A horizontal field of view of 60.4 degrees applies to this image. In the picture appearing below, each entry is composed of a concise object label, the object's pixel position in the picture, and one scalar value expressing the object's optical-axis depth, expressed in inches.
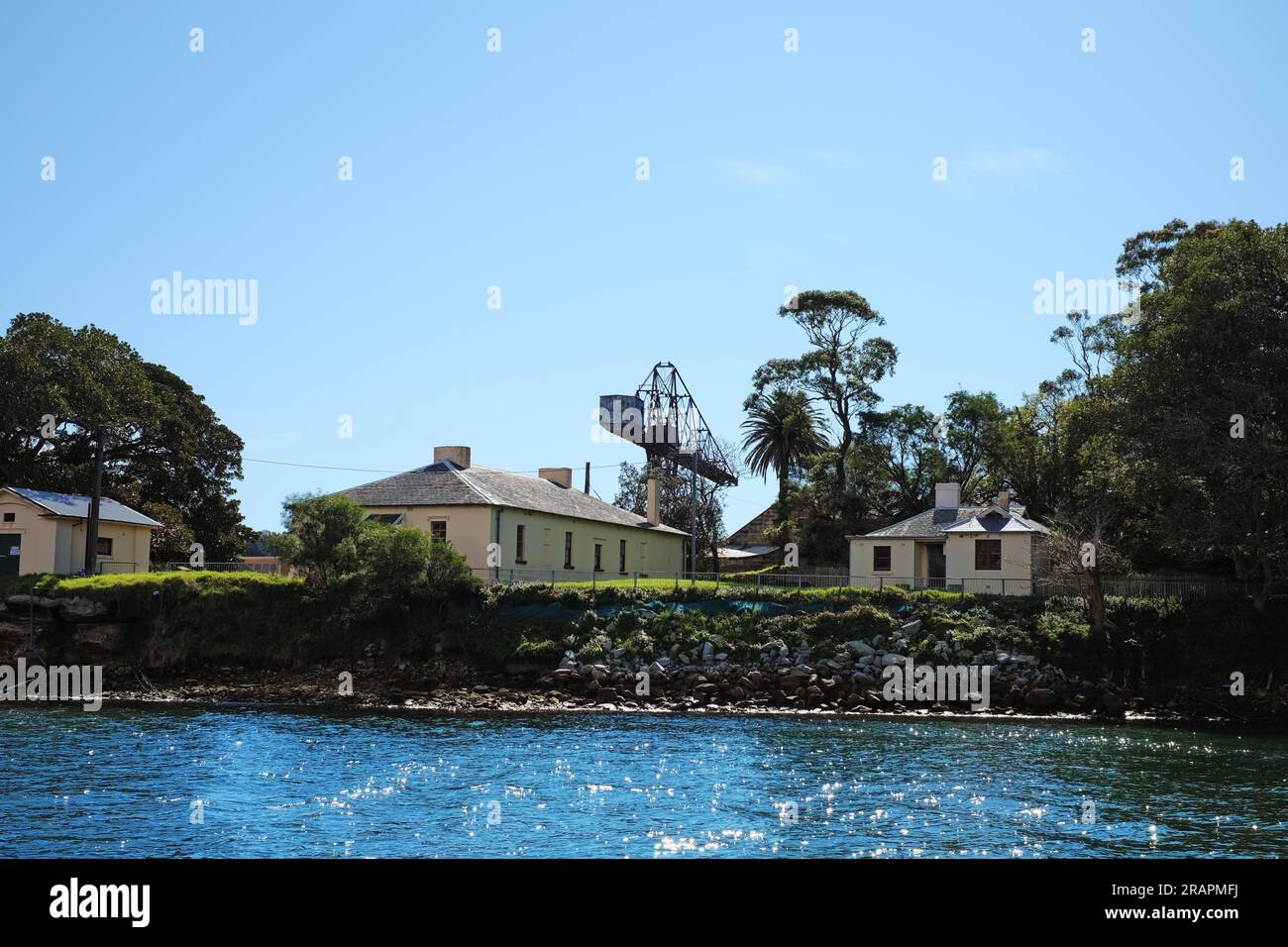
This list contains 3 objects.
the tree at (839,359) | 2491.4
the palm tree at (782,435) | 2652.6
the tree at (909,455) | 2377.0
